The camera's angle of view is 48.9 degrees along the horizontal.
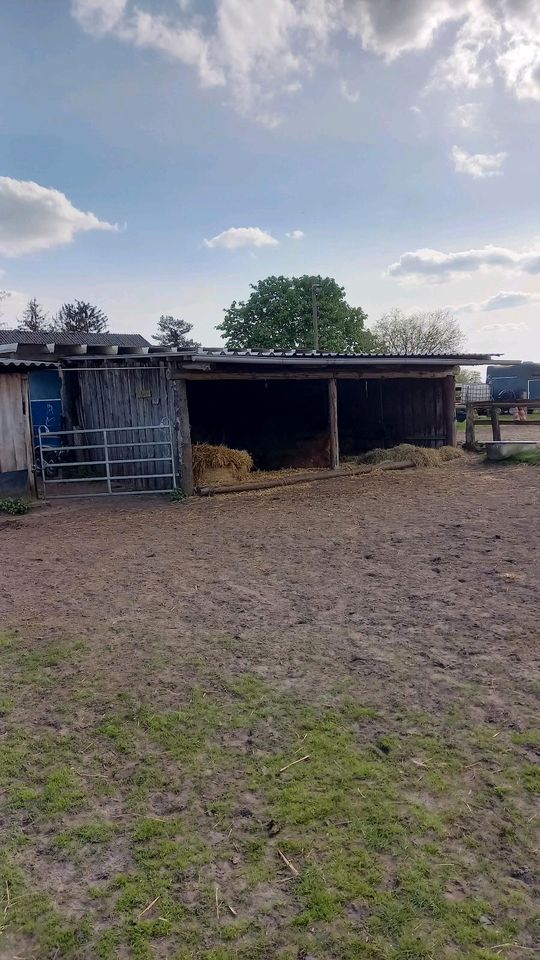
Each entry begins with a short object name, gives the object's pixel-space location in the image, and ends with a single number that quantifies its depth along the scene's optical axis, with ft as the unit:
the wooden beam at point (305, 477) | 31.42
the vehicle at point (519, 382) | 110.33
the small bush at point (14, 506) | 27.35
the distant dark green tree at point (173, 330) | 165.37
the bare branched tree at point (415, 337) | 118.21
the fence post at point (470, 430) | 43.70
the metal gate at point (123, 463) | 30.89
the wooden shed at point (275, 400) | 30.71
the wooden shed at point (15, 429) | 28.04
